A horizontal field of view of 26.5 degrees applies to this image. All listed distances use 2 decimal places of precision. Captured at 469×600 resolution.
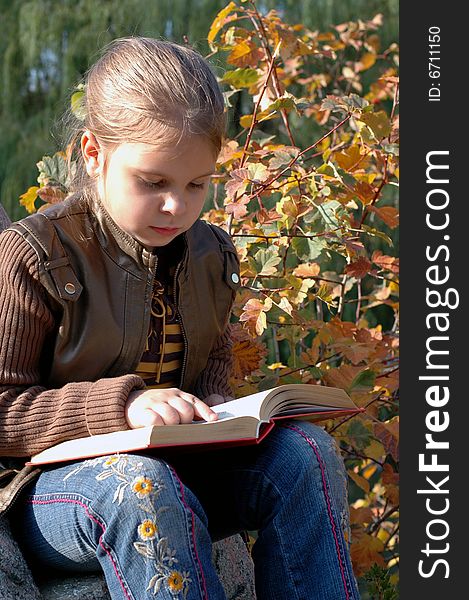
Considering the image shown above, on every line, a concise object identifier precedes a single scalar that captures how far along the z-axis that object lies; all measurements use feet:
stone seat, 4.94
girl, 4.74
